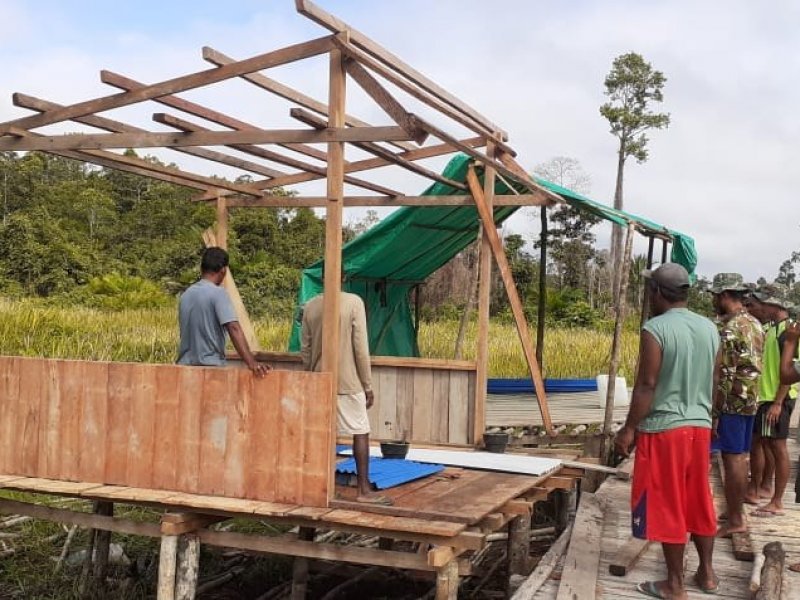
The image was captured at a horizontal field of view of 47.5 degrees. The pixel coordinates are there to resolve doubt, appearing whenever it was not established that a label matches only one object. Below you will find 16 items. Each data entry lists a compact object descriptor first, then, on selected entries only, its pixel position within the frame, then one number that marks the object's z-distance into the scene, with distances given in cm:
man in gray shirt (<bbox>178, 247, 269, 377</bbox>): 532
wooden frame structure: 463
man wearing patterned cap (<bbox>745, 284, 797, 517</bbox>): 602
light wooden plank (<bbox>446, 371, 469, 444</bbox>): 751
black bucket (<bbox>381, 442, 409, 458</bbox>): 632
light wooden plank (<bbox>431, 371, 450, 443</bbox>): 759
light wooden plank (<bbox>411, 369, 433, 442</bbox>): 766
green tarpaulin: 852
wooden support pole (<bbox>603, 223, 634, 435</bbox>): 785
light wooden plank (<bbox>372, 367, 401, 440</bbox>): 785
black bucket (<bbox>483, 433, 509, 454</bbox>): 712
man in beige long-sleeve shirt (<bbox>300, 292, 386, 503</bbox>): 518
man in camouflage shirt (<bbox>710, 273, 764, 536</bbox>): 541
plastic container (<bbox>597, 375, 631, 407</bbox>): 1045
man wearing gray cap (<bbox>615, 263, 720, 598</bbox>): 423
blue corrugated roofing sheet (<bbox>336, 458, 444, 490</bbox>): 541
